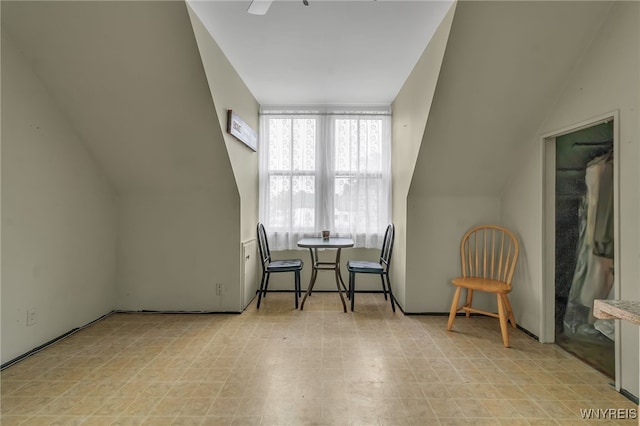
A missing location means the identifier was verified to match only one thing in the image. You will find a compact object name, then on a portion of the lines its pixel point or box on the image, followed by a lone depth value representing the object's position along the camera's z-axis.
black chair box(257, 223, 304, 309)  3.20
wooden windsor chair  2.48
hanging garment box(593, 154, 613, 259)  1.97
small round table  3.09
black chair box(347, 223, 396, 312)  3.11
